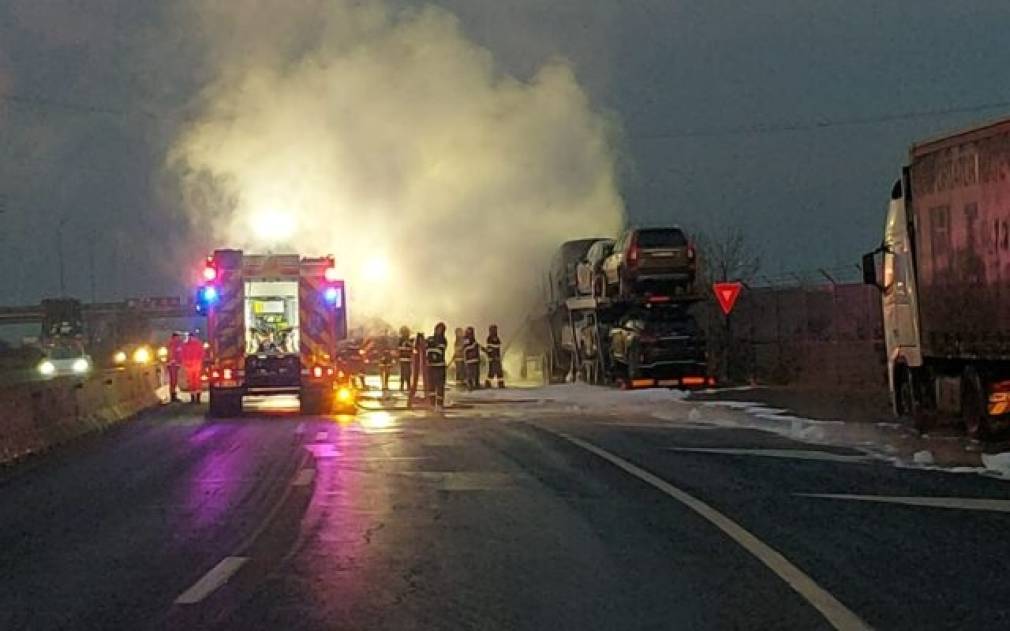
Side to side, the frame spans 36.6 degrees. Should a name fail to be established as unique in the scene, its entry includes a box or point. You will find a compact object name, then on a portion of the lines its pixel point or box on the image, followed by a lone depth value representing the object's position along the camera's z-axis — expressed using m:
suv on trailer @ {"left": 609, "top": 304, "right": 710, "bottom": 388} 35.28
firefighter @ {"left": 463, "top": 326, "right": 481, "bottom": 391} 40.03
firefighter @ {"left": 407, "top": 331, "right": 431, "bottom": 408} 34.33
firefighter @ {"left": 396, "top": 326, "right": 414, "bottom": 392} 37.72
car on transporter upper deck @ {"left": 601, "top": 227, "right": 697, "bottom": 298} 35.97
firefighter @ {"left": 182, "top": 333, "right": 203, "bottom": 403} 37.31
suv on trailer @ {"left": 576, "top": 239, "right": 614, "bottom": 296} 38.91
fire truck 30.81
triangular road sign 34.25
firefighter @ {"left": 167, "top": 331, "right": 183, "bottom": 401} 38.81
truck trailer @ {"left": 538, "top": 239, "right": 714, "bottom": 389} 35.34
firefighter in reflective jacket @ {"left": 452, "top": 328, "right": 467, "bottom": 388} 41.69
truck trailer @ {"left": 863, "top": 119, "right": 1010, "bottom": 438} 18.22
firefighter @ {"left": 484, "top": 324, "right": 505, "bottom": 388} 41.25
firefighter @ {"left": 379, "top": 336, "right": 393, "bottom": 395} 44.38
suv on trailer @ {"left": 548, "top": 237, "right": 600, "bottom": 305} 42.69
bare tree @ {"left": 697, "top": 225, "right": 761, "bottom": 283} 56.91
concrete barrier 21.69
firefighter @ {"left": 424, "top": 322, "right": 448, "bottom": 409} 32.78
